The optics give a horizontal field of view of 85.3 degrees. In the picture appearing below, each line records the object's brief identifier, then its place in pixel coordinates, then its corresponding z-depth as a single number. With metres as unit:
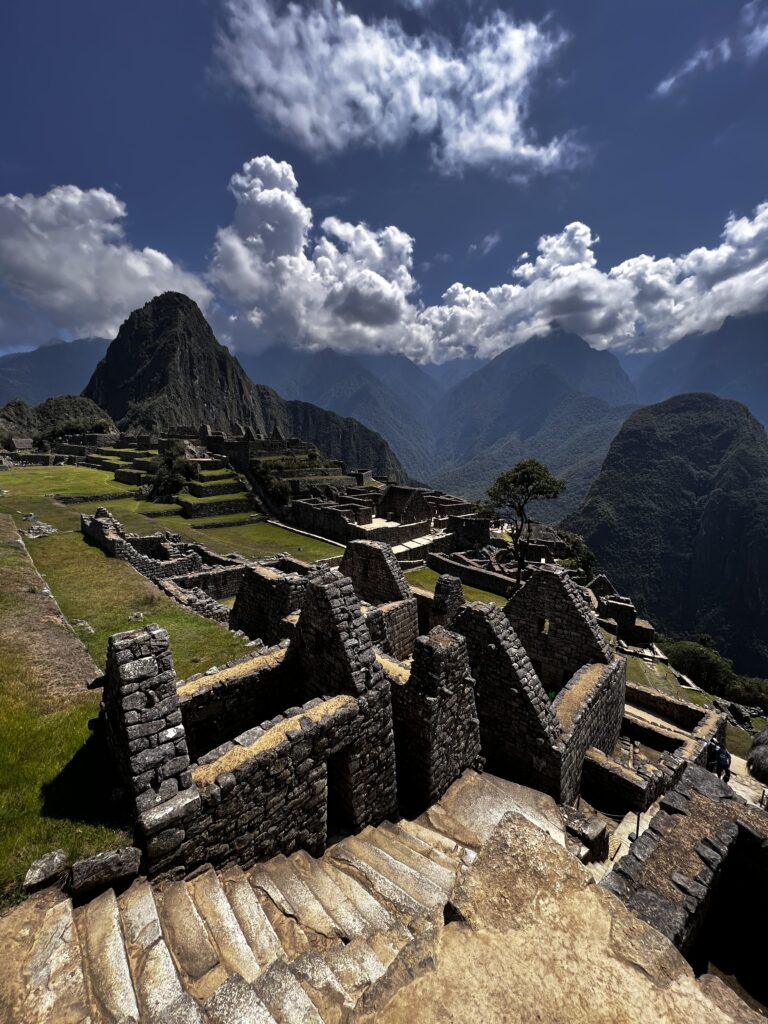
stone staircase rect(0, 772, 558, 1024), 3.05
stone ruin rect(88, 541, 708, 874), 4.77
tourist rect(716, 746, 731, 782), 10.93
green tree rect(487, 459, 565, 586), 39.62
